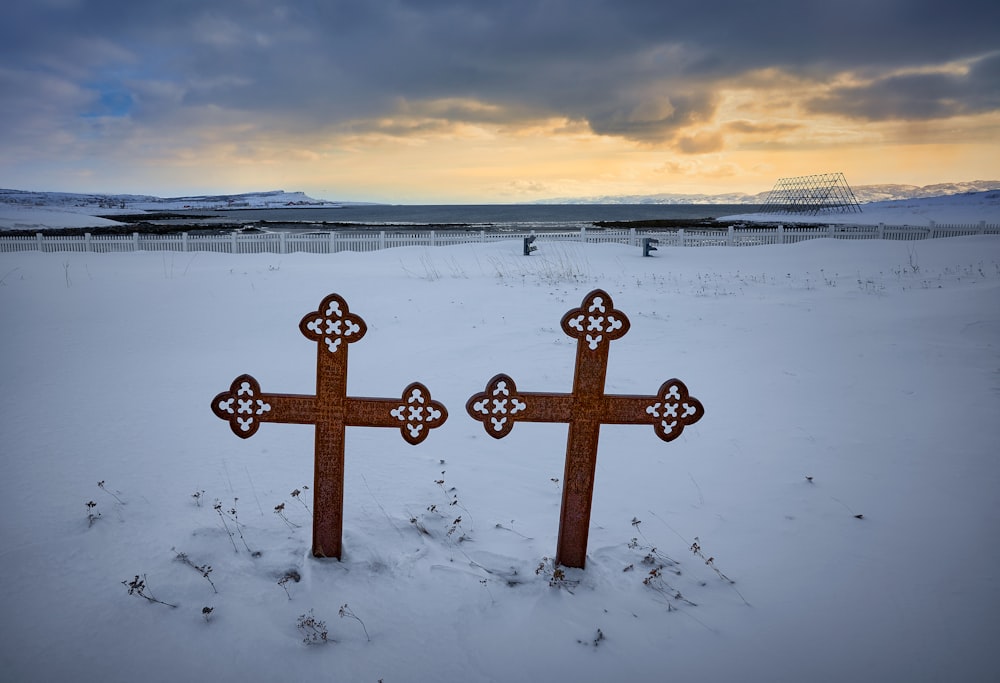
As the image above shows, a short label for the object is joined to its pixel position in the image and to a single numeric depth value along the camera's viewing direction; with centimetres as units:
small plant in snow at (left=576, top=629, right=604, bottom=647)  270
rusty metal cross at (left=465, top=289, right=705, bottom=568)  296
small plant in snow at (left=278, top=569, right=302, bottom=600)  298
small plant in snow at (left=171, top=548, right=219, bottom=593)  296
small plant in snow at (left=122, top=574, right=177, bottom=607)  280
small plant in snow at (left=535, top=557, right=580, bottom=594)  306
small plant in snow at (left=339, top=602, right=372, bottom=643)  275
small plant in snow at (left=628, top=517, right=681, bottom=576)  328
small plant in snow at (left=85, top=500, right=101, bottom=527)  344
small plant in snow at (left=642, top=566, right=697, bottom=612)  300
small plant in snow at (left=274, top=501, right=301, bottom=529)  346
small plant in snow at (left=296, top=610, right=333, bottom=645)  261
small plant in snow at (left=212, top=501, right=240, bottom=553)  334
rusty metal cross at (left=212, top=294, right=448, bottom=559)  295
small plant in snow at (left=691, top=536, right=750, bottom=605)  317
